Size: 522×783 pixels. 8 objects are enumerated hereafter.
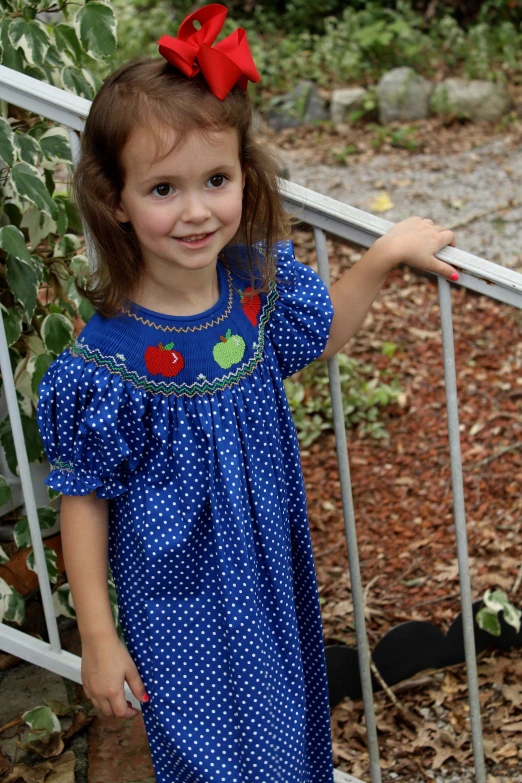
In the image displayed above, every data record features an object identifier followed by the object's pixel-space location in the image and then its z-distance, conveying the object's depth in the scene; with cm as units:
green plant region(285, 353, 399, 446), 407
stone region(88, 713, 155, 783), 209
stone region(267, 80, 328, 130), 745
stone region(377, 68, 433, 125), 716
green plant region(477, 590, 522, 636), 261
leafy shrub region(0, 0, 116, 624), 184
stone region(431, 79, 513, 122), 702
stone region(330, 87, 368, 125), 732
